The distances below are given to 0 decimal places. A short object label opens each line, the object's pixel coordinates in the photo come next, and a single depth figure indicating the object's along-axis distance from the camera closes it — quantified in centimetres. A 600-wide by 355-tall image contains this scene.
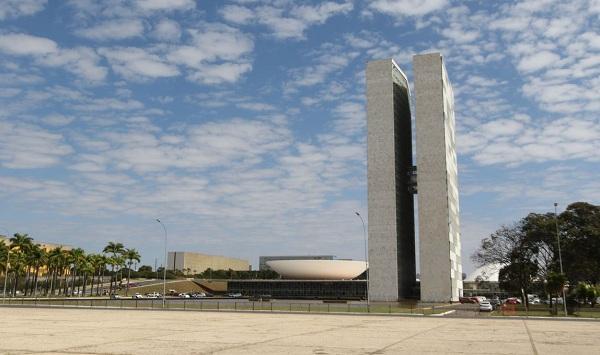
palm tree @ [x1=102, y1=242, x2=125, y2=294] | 13225
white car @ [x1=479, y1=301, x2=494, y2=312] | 5838
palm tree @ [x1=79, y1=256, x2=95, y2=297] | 12379
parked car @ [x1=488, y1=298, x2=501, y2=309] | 7249
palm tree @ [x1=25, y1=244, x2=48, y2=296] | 11456
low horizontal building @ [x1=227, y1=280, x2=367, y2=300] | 14250
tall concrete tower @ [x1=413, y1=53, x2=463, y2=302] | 10550
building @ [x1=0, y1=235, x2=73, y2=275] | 17042
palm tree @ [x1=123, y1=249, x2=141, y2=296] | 13550
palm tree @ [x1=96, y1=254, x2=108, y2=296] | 12962
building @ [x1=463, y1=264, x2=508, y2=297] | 18142
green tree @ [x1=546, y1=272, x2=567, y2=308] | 5184
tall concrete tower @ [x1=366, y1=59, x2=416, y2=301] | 10912
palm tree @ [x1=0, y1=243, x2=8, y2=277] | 10401
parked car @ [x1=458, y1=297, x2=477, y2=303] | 10132
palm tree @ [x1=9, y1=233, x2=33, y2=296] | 11206
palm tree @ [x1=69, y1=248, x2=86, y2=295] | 12194
